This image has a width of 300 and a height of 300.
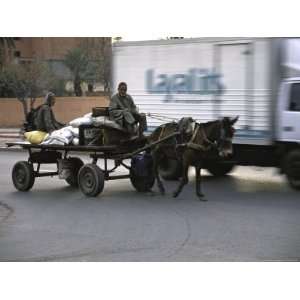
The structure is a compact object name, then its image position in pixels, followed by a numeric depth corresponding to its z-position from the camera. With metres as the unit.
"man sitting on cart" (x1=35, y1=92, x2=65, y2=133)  12.40
